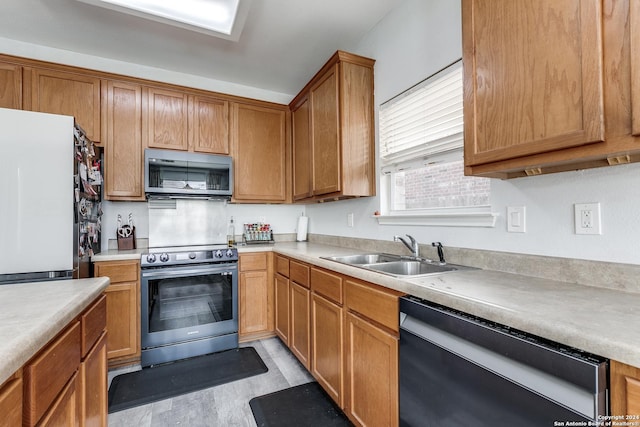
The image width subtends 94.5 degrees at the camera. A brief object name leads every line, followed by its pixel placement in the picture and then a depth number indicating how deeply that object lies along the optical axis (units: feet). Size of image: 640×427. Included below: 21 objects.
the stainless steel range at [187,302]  7.88
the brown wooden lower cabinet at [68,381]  2.31
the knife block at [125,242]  8.83
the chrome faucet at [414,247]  5.98
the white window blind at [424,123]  5.58
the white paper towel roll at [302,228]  11.34
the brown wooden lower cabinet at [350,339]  4.36
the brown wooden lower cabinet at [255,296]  9.05
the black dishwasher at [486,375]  2.23
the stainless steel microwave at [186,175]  8.76
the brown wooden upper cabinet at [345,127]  7.34
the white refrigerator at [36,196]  5.02
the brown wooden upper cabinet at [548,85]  2.70
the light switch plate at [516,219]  4.42
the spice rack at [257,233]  10.73
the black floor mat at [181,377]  6.52
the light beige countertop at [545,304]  2.18
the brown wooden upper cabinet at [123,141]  8.56
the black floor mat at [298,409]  5.63
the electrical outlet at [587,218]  3.63
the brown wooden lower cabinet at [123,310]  7.60
